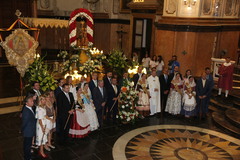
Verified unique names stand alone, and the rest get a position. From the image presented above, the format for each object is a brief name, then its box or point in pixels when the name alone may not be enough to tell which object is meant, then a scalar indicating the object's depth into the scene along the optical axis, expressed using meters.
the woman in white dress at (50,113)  5.16
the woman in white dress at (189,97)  7.39
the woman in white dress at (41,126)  4.96
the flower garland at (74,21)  9.26
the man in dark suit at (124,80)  6.99
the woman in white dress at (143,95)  7.34
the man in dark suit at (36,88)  5.68
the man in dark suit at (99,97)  6.41
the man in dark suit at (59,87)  5.81
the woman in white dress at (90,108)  6.12
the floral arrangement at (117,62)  8.17
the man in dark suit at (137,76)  7.66
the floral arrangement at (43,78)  5.84
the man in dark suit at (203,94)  7.46
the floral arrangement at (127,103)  6.84
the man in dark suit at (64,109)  5.54
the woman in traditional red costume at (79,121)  5.88
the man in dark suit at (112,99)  6.81
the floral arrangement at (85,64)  8.13
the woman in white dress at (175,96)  7.51
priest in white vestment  7.55
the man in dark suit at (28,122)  4.63
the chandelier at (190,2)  9.81
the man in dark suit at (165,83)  7.68
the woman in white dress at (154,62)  9.67
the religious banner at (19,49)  7.22
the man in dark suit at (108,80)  6.85
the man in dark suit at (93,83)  6.63
